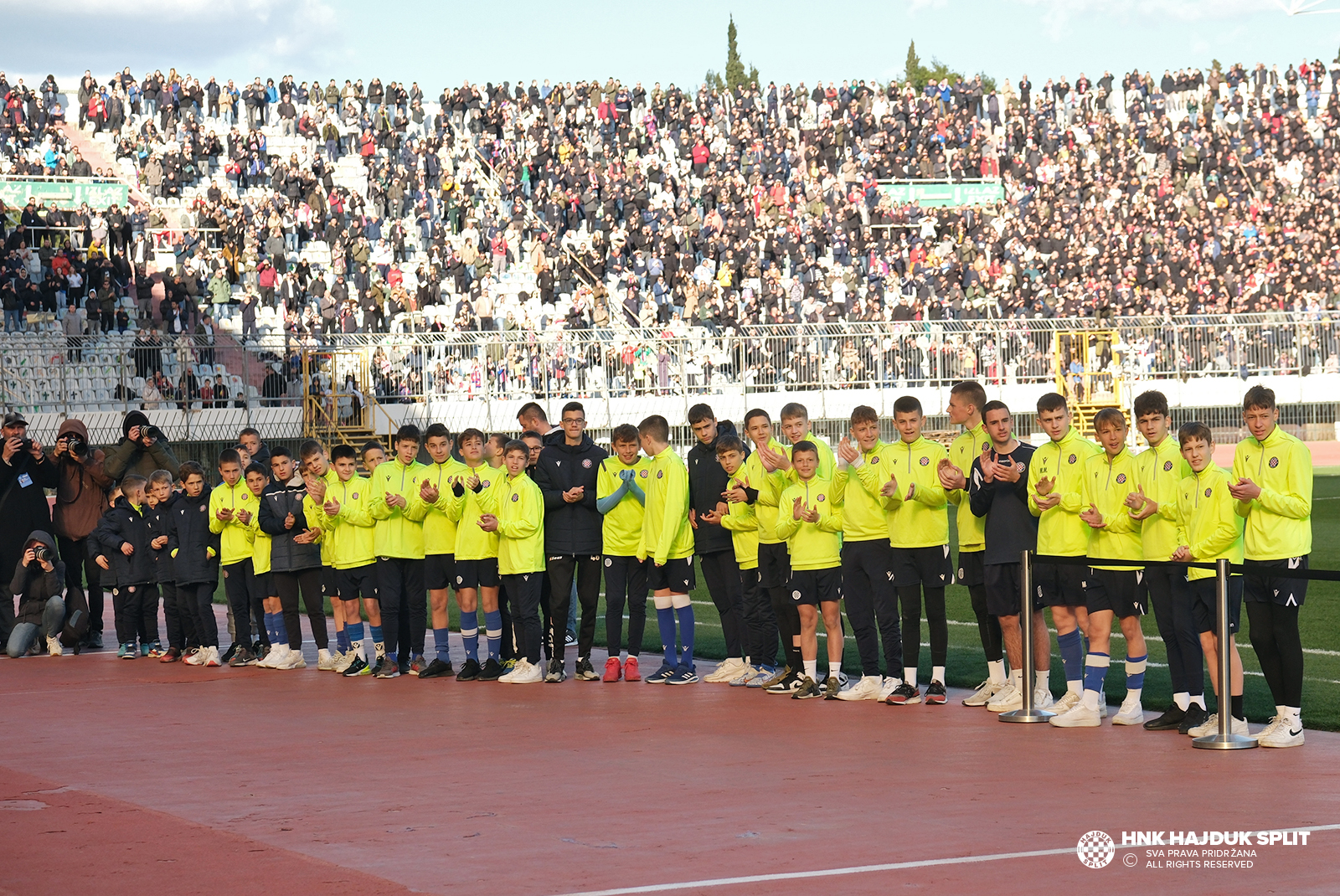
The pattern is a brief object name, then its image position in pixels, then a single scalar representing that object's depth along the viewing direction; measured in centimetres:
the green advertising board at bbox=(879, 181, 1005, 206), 4678
